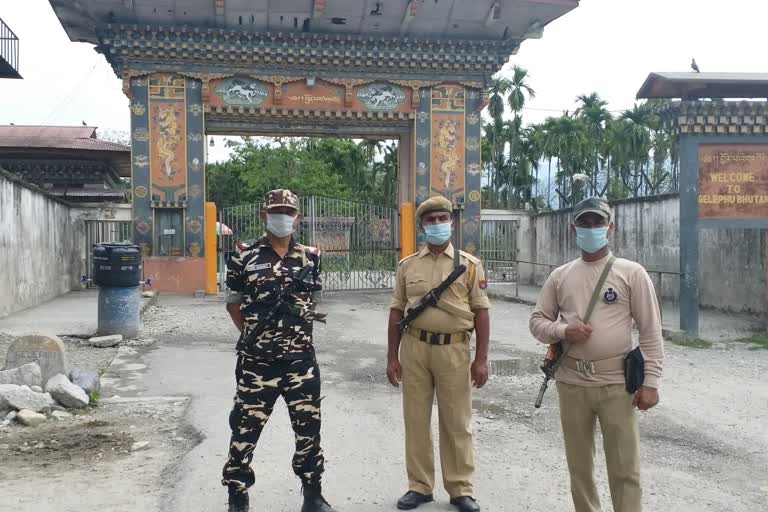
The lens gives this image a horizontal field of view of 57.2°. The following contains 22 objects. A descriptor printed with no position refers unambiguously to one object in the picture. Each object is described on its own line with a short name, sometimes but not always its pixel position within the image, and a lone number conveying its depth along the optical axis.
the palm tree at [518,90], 42.00
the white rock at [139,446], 5.09
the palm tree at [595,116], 41.19
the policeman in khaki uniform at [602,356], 3.30
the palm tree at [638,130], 38.97
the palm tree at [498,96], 42.09
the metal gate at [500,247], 21.67
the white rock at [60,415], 5.82
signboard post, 10.71
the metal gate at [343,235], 18.41
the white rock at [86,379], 6.53
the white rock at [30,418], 5.58
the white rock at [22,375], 6.23
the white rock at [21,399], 5.75
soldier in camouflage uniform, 3.79
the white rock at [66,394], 6.09
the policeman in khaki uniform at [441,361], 3.95
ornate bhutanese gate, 17.55
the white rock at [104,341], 9.45
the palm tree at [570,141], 40.16
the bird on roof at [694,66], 10.90
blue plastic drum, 9.78
